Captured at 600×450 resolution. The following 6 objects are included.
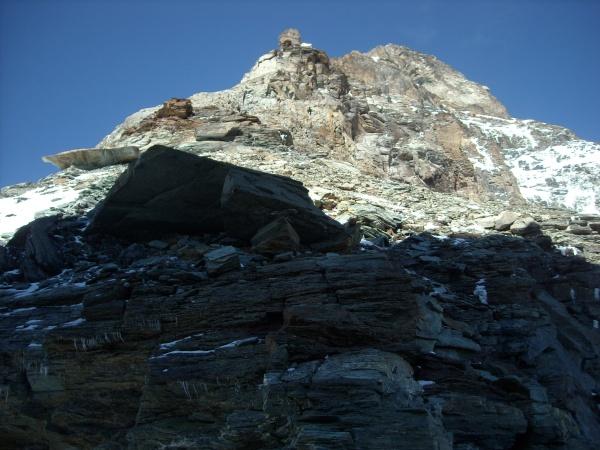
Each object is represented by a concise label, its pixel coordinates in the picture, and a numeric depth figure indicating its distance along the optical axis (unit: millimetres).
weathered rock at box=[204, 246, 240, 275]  11289
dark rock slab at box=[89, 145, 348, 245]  13406
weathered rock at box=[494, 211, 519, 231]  18500
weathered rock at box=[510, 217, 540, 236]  18078
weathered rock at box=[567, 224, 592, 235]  19719
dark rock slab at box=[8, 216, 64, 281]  13445
